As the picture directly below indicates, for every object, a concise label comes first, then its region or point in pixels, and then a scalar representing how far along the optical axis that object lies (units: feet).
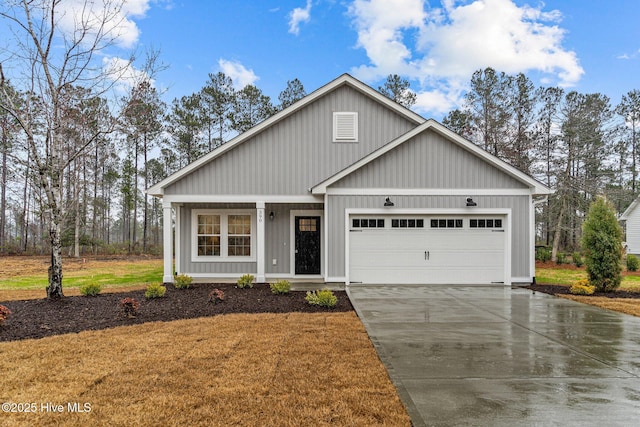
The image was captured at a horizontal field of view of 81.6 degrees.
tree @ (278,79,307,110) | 89.86
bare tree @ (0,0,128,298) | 28.48
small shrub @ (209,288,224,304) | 28.99
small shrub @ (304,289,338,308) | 26.66
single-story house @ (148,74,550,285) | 37.86
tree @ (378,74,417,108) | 90.43
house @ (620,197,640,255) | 86.28
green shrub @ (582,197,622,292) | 34.78
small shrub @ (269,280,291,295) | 32.42
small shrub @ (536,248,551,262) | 68.03
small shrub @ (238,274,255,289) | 36.58
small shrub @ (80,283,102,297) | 31.73
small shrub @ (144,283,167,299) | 30.71
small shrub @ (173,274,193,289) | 36.37
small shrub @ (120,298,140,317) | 23.99
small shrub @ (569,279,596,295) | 33.45
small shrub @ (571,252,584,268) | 60.23
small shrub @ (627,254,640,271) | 55.32
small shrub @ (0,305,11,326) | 21.06
